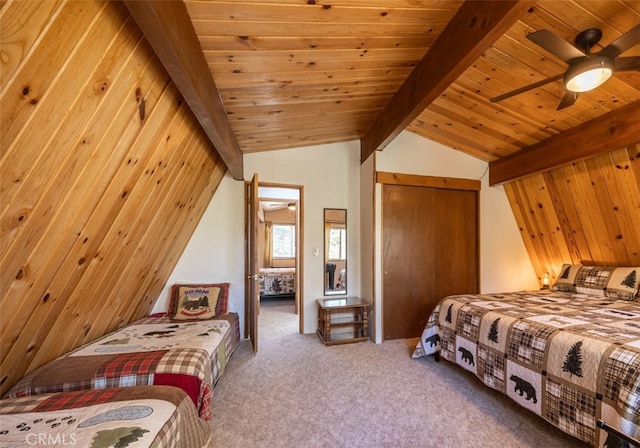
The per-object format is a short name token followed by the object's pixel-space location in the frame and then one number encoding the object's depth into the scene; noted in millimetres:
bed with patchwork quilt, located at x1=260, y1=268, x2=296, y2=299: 5555
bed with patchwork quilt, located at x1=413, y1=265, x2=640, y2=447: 1386
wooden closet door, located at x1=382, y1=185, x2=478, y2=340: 3422
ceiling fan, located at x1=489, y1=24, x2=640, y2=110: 1411
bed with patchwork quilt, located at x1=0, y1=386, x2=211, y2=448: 1122
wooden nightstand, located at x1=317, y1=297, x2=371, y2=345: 3236
